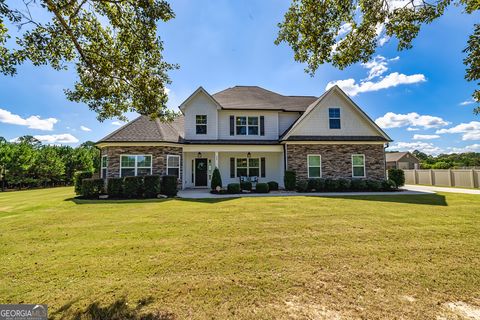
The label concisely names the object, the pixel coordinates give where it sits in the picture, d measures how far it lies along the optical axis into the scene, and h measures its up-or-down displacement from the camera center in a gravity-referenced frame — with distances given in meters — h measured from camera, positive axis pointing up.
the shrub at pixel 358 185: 15.19 -0.98
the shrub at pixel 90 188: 12.30 -0.73
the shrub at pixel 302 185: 14.50 -0.92
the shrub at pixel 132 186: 12.23 -0.67
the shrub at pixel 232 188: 13.93 -0.98
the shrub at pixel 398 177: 15.69 -0.50
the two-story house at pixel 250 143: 14.88 +2.03
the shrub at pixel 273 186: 15.75 -1.00
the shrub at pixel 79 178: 13.39 -0.20
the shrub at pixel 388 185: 15.16 -1.01
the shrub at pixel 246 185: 15.09 -0.87
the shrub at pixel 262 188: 14.27 -1.02
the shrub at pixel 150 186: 12.34 -0.68
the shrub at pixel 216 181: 14.45 -0.54
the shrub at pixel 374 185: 15.14 -1.00
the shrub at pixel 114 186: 12.41 -0.68
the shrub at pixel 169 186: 12.88 -0.76
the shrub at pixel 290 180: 15.05 -0.57
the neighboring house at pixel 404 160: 47.47 +2.04
